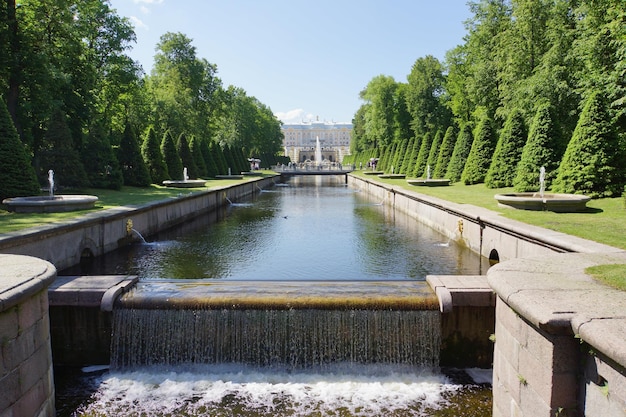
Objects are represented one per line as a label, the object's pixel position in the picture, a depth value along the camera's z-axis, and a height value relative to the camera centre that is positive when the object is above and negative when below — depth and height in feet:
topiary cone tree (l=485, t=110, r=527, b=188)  77.71 +1.42
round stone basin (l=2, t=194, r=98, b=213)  45.42 -3.69
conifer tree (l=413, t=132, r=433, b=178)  129.18 +2.01
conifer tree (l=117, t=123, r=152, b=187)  91.76 +0.61
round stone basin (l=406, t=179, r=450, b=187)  93.71 -3.77
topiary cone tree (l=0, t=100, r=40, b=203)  54.34 +0.13
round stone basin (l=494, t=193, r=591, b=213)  44.78 -3.84
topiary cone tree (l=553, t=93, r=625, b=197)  52.90 +0.46
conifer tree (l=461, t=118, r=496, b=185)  90.27 +1.51
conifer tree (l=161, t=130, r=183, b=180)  114.21 +2.10
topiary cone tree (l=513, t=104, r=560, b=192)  64.85 +1.14
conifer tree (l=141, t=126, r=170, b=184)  102.06 +1.92
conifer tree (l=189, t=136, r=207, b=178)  131.75 +2.39
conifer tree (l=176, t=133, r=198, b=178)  123.95 +3.04
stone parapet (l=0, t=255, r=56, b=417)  15.12 -6.04
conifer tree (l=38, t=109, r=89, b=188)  71.56 +1.61
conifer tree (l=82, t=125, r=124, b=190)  79.05 +0.73
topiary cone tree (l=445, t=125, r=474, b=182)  101.30 +2.34
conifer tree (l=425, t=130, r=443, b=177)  120.16 +2.88
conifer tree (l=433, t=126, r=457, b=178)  113.19 +2.44
